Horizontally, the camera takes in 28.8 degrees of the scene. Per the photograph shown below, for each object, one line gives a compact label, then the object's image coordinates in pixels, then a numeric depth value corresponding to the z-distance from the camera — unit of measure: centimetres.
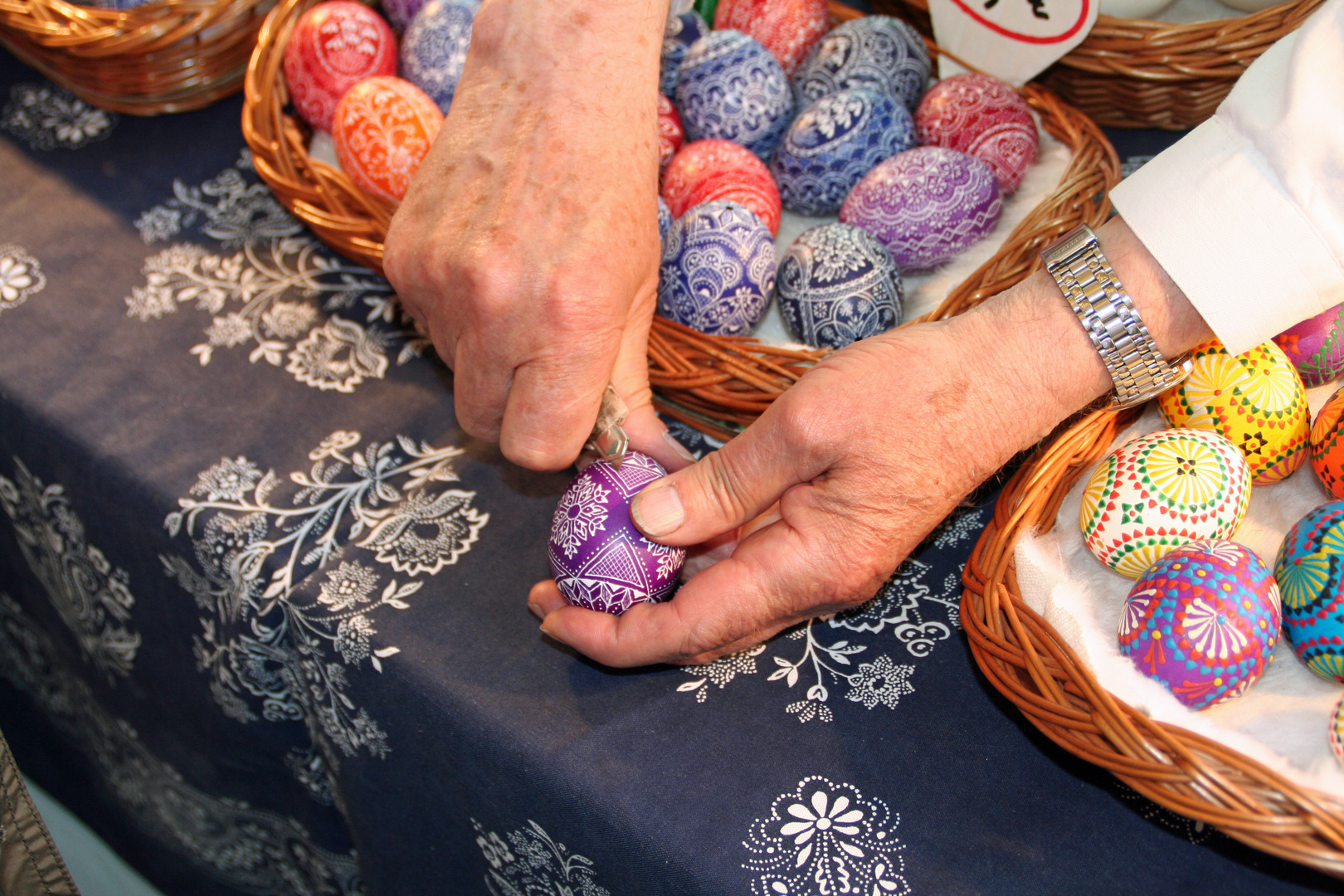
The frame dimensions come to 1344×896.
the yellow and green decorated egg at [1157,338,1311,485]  81
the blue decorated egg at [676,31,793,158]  94
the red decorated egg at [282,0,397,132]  95
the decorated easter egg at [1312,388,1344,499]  80
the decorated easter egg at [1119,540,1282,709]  76
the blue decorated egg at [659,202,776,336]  88
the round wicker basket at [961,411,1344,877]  73
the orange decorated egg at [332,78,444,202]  91
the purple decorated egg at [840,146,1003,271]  90
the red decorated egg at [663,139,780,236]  92
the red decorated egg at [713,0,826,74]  98
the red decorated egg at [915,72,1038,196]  92
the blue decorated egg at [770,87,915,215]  92
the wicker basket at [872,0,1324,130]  90
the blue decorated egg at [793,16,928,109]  94
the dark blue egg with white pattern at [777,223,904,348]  87
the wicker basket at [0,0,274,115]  94
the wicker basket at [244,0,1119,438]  85
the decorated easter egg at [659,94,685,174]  95
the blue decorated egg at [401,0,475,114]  95
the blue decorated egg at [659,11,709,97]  97
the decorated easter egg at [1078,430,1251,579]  79
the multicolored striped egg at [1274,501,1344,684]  77
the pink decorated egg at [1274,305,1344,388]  83
